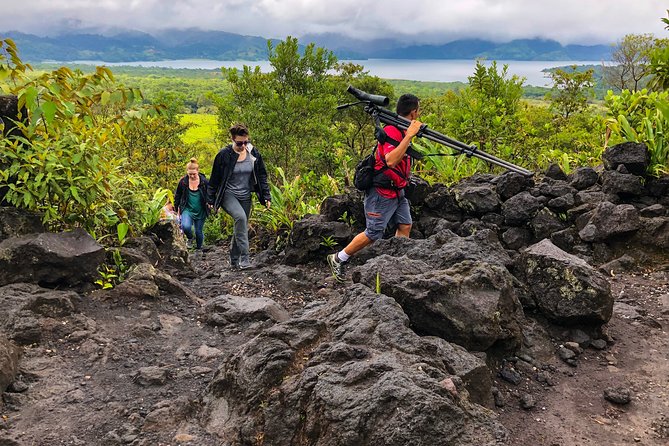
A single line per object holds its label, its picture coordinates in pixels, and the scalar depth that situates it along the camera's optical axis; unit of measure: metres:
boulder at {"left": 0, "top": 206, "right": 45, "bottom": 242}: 5.22
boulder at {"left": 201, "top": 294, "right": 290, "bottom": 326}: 5.08
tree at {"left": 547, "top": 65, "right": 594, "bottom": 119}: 26.19
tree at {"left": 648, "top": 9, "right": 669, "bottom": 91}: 7.61
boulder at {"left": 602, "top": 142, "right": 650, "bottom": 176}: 6.95
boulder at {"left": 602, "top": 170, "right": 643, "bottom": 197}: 6.91
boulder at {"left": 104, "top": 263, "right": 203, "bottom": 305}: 5.29
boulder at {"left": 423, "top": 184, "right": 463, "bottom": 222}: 7.55
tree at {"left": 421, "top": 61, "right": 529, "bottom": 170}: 11.37
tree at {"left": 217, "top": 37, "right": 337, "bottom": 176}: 14.82
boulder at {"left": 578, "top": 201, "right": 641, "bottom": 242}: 6.29
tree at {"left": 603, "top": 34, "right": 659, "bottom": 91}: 41.41
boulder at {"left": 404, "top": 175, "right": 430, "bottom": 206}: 7.60
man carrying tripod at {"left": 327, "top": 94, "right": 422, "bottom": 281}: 5.77
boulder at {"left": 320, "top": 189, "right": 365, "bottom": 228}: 7.72
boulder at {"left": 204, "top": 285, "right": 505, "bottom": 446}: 2.74
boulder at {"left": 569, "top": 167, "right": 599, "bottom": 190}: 7.51
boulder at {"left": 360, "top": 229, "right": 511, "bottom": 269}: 4.83
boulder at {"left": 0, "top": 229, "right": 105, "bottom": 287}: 4.88
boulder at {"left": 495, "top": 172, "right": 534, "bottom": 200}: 7.40
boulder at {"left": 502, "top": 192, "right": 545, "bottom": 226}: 7.05
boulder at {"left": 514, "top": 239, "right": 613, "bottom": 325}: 4.45
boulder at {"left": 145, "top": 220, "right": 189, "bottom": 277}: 6.81
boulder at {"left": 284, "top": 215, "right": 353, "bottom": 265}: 7.52
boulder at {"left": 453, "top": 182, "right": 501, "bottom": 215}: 7.30
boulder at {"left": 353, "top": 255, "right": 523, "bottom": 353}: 3.90
